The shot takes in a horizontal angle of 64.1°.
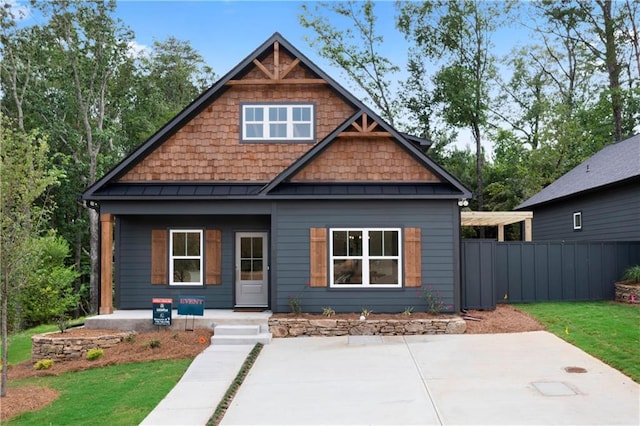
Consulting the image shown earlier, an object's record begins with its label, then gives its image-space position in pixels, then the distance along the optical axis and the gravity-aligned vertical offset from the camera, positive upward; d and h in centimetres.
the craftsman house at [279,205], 1148 +85
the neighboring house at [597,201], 1445 +131
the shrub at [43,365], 941 -223
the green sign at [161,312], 1080 -146
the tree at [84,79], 2223 +765
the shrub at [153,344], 977 -194
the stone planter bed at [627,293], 1266 -136
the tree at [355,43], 2823 +1101
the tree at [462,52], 2661 +1029
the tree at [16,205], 743 +59
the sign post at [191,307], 1084 -136
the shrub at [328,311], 1122 -154
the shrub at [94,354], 959 -207
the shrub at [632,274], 1305 -90
